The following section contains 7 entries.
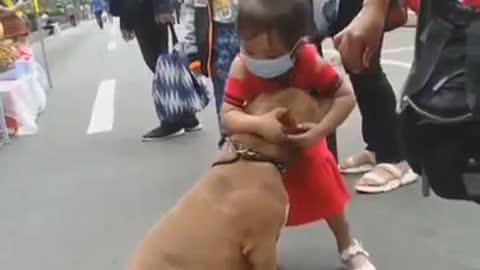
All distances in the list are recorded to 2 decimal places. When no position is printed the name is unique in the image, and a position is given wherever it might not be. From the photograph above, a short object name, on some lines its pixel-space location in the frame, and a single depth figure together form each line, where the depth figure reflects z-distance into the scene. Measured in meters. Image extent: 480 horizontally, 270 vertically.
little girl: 2.15
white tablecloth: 6.30
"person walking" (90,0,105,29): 15.08
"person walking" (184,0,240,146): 3.43
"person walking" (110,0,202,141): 5.05
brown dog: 1.90
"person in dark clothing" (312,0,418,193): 3.55
